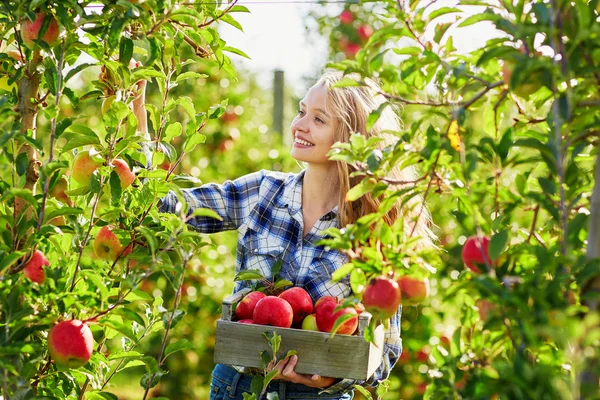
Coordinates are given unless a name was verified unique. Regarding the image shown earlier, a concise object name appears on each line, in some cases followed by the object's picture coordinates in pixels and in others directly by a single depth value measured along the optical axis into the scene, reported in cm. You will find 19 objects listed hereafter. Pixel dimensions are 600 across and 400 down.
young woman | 354
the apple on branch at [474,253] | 283
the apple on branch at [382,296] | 290
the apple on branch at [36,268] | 299
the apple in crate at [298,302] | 337
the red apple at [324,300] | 333
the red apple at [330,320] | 327
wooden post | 733
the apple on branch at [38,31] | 300
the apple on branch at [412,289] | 297
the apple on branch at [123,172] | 312
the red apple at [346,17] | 707
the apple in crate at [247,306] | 335
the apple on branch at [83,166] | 311
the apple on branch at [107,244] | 316
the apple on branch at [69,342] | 292
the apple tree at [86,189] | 293
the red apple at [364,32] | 697
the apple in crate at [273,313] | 327
